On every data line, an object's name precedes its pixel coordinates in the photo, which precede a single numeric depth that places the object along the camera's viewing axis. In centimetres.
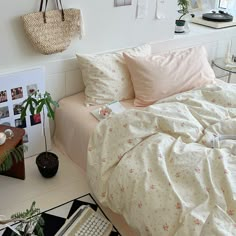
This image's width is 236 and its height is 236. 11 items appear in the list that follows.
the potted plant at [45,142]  185
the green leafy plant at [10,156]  165
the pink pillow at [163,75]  219
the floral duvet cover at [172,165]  139
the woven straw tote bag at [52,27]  192
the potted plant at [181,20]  275
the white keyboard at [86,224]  164
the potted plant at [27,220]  121
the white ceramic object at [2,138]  177
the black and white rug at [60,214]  172
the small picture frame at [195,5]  310
